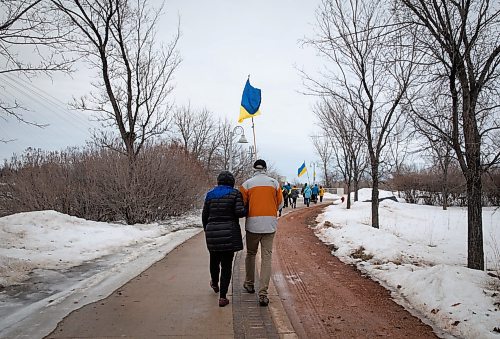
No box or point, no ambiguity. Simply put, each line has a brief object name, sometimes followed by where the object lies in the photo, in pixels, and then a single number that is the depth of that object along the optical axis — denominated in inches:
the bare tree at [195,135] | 1768.0
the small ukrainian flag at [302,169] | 1777.9
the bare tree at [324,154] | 1718.8
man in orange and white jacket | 209.6
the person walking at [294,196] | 1159.9
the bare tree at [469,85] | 275.0
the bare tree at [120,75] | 654.5
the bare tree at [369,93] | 489.4
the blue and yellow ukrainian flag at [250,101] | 536.1
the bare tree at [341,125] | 759.3
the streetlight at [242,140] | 828.0
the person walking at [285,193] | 1027.6
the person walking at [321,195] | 1700.4
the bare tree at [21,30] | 283.2
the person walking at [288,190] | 1087.3
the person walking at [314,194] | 1486.2
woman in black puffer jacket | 201.6
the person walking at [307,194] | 1225.5
